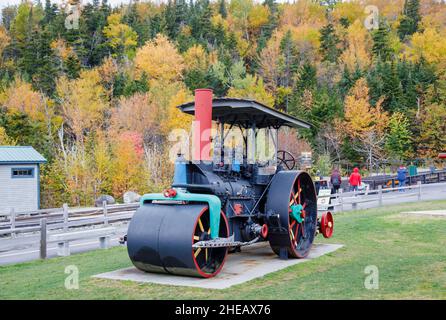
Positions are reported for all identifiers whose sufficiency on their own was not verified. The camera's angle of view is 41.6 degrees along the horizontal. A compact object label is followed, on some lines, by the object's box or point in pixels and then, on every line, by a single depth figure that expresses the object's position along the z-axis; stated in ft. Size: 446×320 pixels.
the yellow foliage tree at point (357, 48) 253.03
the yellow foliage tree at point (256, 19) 361.71
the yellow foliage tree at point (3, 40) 284.82
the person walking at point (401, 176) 101.35
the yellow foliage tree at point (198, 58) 244.22
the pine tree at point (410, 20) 322.34
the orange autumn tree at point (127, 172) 128.77
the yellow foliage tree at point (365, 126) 180.14
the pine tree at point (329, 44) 277.23
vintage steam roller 31.68
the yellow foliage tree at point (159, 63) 235.20
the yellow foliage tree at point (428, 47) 251.19
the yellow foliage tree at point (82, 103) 181.78
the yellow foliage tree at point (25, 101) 185.68
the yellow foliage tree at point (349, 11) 377.50
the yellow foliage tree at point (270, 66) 247.72
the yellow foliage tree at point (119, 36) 268.00
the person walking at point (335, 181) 83.66
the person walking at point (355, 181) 88.94
